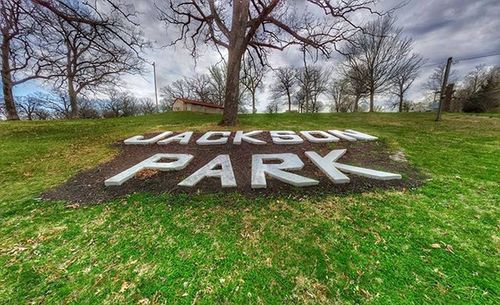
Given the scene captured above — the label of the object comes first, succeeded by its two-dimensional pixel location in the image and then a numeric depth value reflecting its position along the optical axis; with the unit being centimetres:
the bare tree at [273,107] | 5234
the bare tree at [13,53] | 647
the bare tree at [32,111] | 2806
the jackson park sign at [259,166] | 407
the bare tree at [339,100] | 4427
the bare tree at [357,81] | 2902
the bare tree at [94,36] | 695
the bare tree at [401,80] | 2810
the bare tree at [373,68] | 2758
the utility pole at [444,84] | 1202
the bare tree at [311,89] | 3912
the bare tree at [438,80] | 3925
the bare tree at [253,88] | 3735
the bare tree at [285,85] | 4072
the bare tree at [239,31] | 908
